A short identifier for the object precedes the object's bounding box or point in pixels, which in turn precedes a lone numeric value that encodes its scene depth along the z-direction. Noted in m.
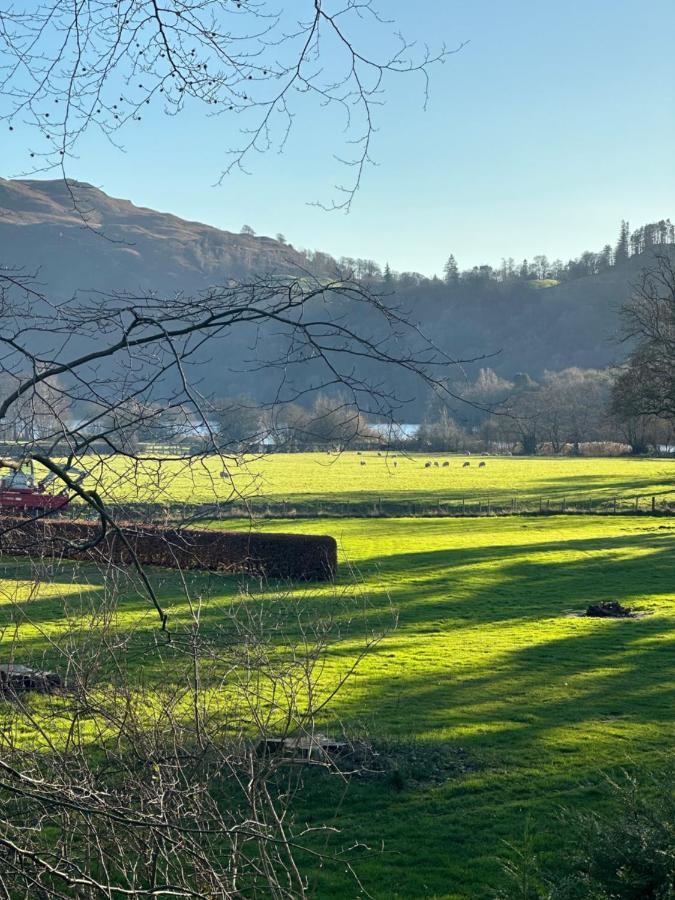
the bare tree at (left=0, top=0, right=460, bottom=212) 3.35
